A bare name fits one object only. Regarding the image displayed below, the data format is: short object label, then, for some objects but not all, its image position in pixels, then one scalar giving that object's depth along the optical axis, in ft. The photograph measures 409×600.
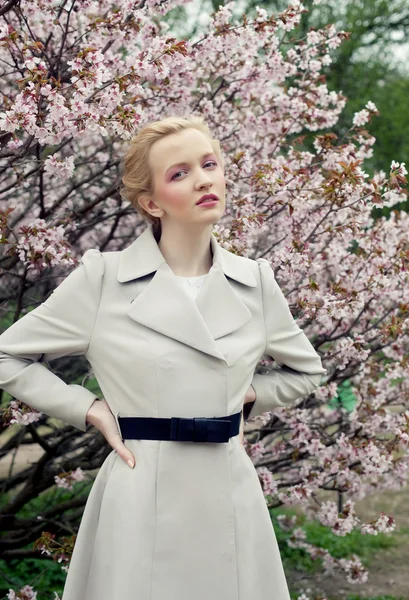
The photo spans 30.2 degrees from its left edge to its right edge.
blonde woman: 6.63
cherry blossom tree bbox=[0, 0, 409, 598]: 9.48
